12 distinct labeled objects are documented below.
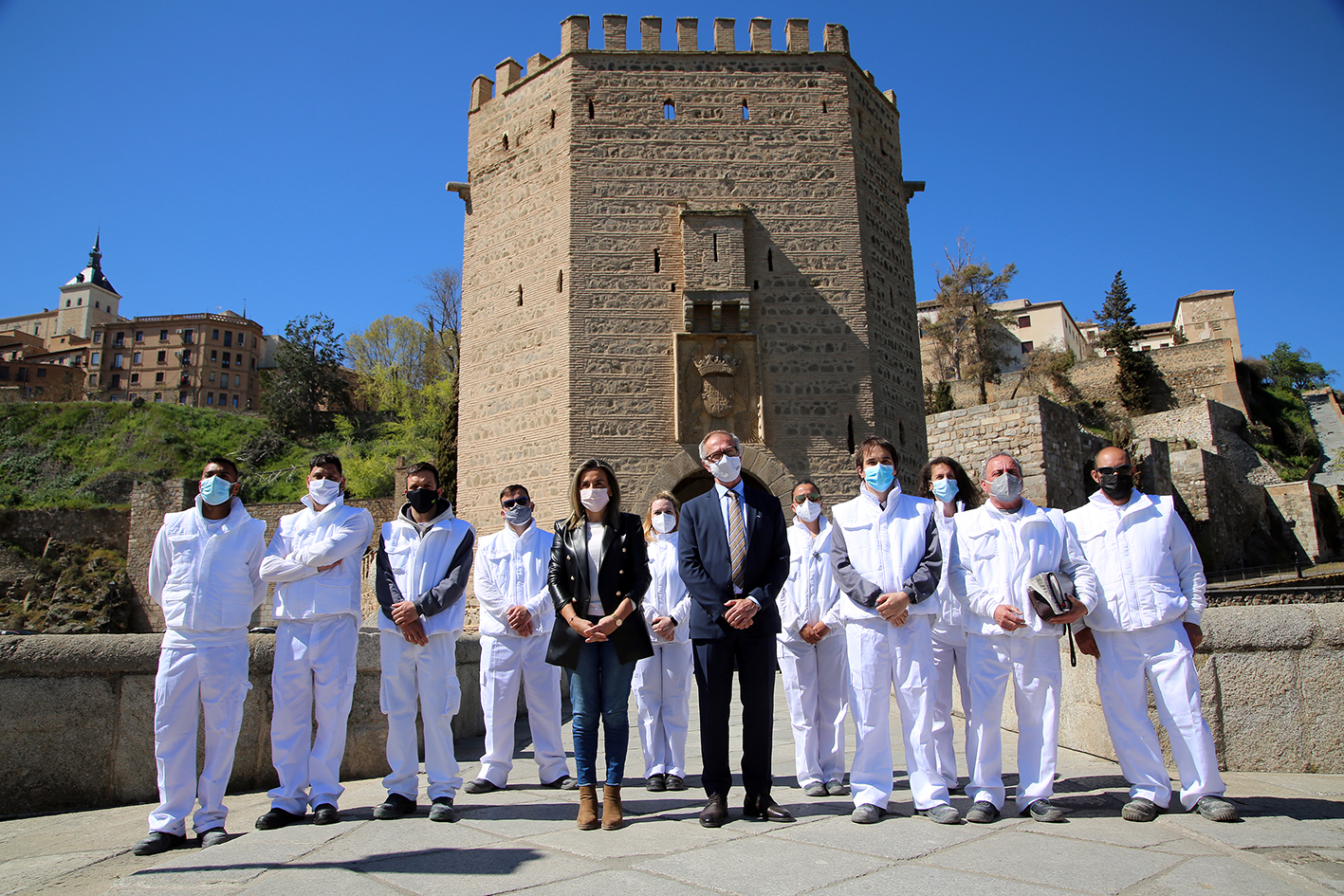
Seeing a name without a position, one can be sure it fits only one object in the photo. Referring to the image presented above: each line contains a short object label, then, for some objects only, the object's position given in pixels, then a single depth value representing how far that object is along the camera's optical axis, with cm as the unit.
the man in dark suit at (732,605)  393
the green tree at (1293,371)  4262
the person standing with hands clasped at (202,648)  391
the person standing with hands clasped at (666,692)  505
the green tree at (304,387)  4200
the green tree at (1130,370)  3497
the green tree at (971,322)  3650
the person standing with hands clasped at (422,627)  428
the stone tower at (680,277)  1328
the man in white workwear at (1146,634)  389
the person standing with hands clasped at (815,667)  474
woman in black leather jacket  403
